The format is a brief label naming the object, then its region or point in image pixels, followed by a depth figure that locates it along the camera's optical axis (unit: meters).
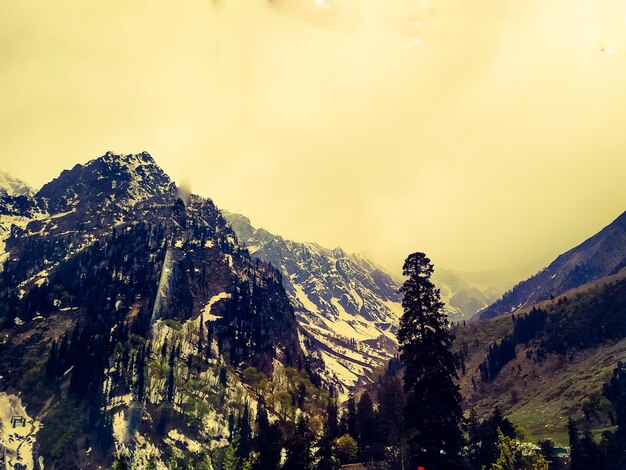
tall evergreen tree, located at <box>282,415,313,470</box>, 91.44
